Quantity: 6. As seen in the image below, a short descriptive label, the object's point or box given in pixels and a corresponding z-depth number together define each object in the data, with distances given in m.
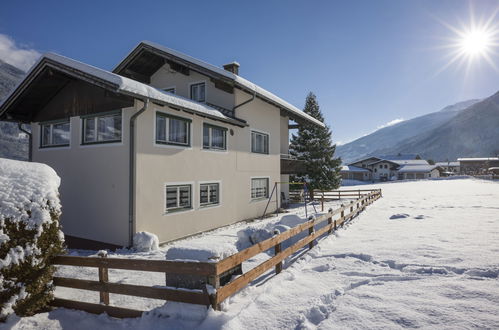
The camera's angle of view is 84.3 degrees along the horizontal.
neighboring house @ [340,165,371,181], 75.18
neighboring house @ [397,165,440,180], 75.12
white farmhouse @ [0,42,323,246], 9.62
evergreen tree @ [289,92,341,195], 29.80
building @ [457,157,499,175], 91.38
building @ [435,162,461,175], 108.69
